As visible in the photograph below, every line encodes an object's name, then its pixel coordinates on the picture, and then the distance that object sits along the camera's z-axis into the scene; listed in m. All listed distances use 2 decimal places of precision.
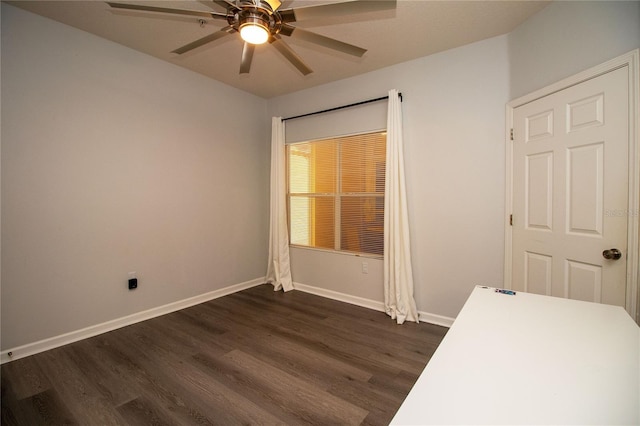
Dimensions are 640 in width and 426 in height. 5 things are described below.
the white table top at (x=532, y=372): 0.70
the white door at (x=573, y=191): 1.69
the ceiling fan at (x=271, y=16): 1.36
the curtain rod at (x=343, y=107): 3.13
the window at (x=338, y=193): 3.29
